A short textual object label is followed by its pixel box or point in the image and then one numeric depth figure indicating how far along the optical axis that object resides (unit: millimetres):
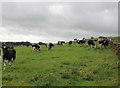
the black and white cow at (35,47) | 41228
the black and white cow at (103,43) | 40531
